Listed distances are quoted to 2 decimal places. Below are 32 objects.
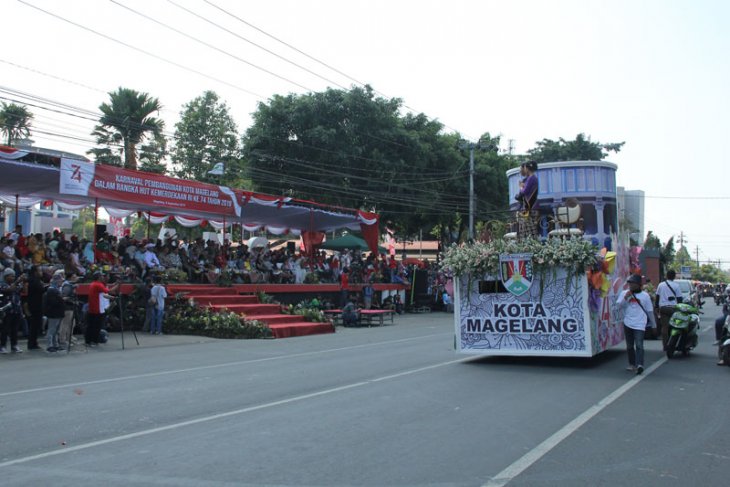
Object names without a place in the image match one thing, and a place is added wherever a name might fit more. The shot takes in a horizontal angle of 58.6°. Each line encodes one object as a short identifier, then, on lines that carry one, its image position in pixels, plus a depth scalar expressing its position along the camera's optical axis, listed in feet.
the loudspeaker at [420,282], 111.86
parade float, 37.55
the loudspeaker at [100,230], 72.92
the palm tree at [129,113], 128.26
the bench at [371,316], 79.46
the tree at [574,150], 163.84
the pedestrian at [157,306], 63.72
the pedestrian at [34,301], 49.85
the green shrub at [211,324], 63.67
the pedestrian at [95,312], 53.11
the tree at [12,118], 140.56
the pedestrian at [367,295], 97.96
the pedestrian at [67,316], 50.08
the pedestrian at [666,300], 45.57
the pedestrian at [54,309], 48.44
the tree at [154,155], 135.54
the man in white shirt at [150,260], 69.15
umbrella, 109.29
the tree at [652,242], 127.43
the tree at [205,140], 147.95
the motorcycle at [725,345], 39.40
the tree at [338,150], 120.26
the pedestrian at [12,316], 47.50
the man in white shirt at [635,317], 36.29
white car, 91.84
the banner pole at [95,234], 65.06
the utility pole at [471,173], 126.31
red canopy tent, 61.46
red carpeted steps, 67.22
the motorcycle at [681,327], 43.70
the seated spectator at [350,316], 81.66
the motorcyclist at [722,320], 43.21
